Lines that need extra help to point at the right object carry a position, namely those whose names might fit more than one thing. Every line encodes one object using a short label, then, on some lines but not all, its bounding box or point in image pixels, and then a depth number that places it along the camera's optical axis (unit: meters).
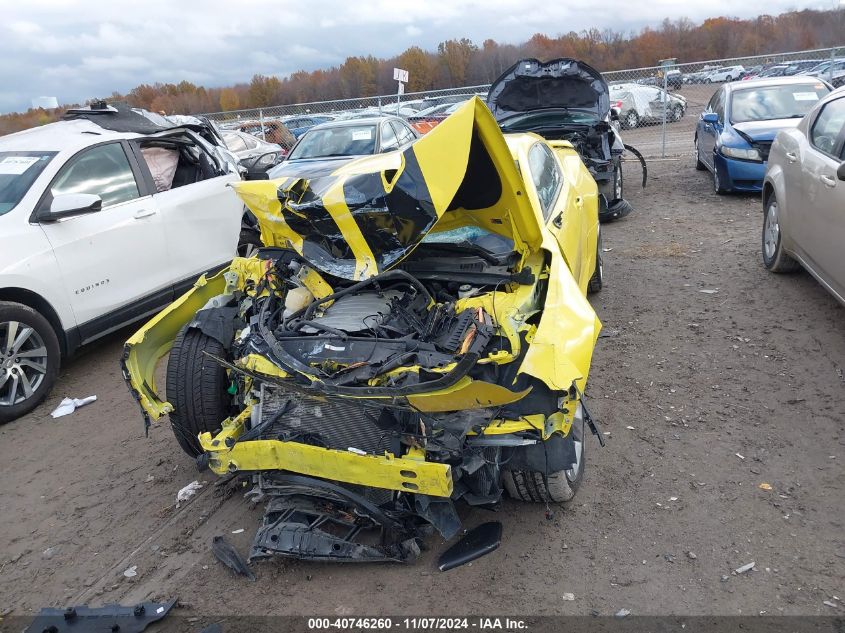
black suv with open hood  8.35
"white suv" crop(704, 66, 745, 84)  30.03
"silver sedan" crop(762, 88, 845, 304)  4.41
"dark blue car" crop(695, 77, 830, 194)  8.82
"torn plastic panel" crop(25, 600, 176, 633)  2.69
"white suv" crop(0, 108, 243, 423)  4.70
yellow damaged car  2.71
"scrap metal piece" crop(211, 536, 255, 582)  2.97
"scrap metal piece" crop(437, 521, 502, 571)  2.91
